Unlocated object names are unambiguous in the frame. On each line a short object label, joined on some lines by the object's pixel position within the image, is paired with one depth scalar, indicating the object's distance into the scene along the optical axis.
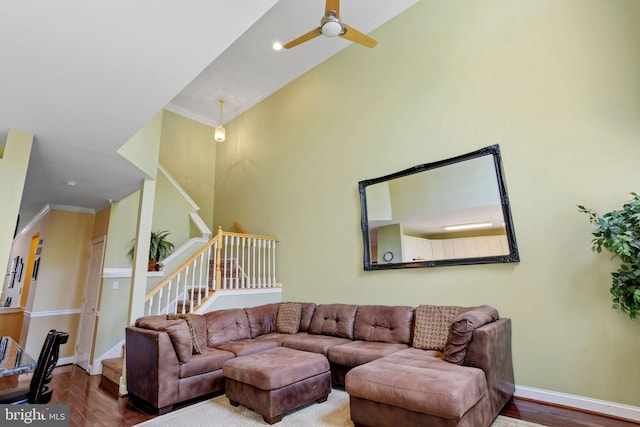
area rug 2.60
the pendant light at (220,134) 6.18
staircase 4.18
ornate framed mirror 3.43
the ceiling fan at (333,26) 2.96
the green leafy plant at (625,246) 2.33
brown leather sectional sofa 2.18
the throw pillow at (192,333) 3.44
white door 4.84
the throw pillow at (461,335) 2.57
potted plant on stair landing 5.57
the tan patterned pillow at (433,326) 3.23
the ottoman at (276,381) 2.66
